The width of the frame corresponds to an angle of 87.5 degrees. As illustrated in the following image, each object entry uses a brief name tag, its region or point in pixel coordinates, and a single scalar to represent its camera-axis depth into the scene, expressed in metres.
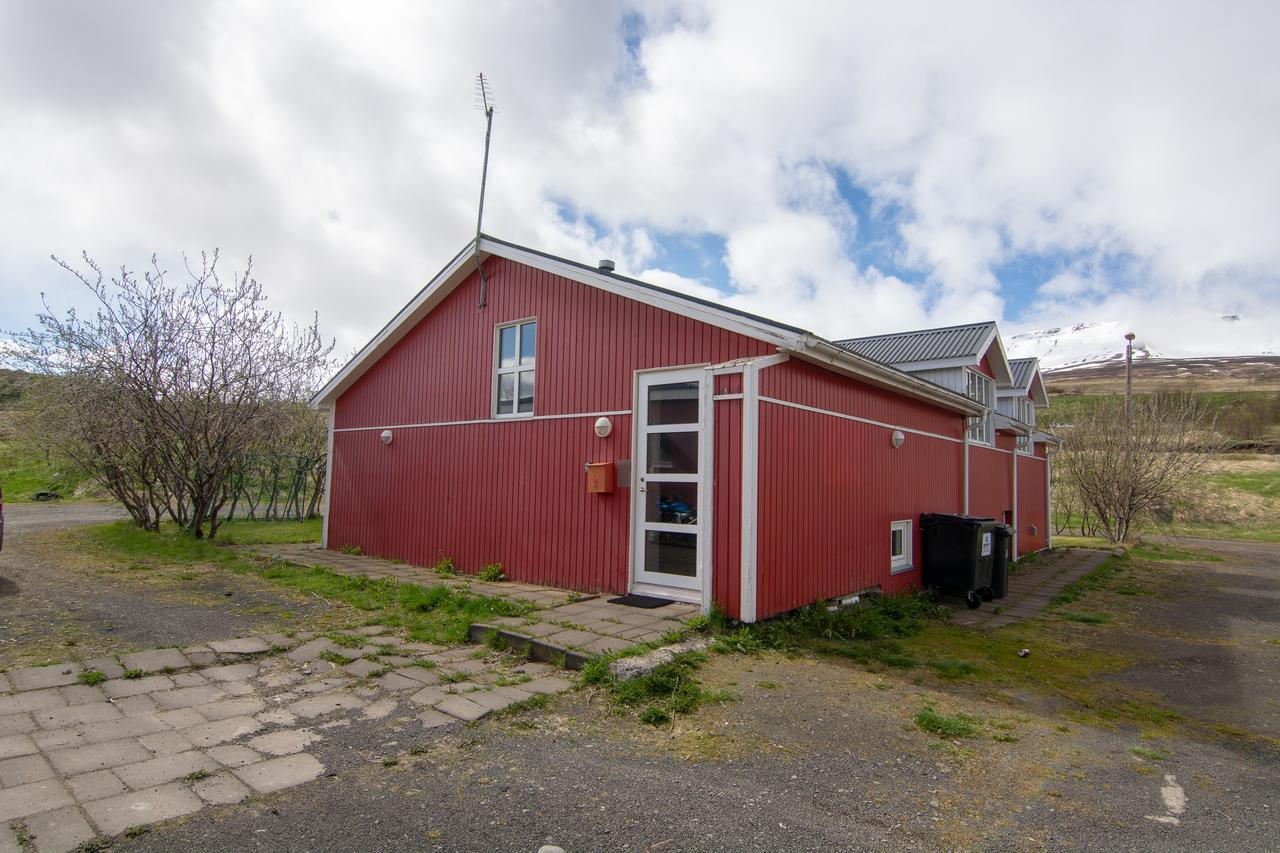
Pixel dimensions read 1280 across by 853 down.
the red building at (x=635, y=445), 6.21
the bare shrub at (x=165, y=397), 10.36
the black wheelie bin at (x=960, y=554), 8.65
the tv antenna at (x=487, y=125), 9.16
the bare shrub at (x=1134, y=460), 18.75
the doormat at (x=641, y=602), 6.50
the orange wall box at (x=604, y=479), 7.16
